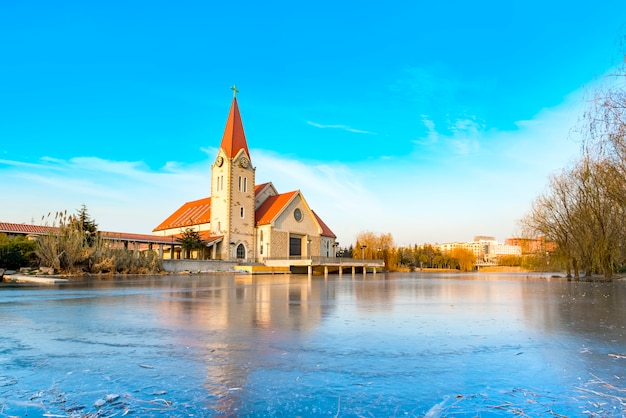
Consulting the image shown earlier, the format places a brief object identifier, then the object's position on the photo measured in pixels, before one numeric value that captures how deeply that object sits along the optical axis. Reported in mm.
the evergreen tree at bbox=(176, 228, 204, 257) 52719
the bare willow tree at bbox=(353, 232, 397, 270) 80312
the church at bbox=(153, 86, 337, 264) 57375
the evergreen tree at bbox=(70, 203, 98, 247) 42750
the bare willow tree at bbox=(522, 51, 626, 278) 19688
